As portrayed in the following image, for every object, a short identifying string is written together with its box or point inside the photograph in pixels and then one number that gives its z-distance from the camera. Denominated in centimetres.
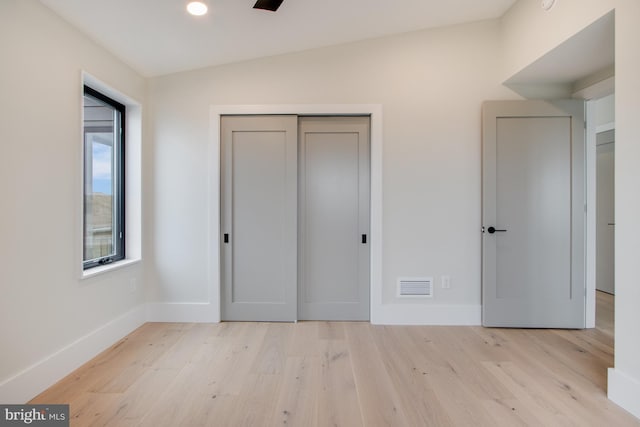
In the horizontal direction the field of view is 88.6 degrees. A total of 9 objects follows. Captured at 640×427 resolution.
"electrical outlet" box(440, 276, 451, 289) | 321
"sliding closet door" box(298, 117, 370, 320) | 329
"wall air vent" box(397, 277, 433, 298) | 322
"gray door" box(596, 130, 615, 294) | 439
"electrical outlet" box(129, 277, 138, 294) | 304
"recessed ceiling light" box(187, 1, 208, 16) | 231
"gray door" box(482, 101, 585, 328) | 307
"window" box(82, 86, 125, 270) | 266
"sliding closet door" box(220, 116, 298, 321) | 326
